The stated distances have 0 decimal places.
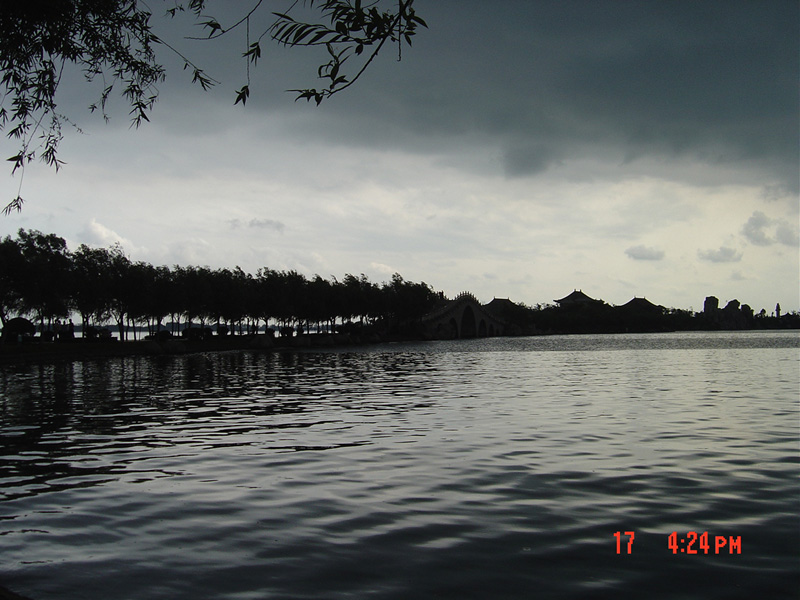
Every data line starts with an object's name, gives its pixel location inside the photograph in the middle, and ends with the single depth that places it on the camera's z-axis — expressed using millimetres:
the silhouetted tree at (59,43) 10461
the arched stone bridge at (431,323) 194375
